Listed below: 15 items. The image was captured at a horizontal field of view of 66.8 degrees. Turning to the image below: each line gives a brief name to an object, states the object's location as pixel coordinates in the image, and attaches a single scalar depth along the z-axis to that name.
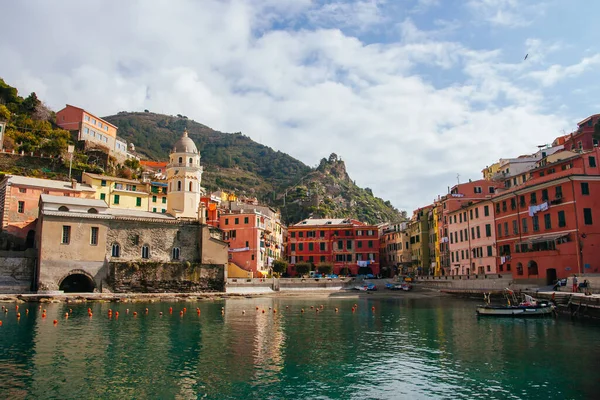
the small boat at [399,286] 72.69
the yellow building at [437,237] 75.97
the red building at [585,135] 67.44
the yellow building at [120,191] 71.38
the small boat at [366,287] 71.94
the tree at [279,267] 80.12
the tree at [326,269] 83.81
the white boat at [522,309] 37.41
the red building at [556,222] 44.94
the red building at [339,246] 87.31
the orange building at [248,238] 76.50
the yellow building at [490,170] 89.75
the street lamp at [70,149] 80.01
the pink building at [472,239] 59.41
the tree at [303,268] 84.19
